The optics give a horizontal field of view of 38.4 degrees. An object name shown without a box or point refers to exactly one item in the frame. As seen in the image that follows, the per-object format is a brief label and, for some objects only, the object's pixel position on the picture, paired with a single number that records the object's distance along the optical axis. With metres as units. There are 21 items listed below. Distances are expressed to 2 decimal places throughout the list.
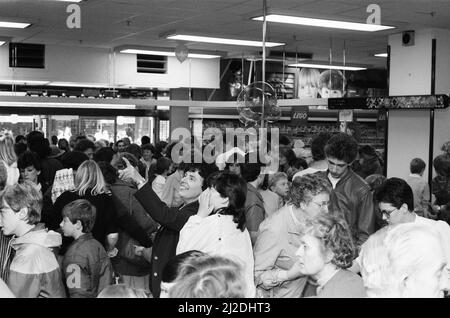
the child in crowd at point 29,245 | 3.09
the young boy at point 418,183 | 5.94
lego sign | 11.09
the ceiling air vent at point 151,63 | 12.28
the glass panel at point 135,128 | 13.67
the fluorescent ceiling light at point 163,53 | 11.64
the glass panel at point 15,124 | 12.61
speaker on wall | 9.06
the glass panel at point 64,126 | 13.00
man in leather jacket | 4.06
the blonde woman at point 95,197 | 4.20
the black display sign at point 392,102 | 8.56
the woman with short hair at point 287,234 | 3.33
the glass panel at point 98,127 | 13.19
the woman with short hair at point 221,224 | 3.22
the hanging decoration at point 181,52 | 9.49
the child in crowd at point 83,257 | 3.46
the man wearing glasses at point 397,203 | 3.38
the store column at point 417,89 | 8.88
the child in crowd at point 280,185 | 5.28
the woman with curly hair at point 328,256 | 2.55
